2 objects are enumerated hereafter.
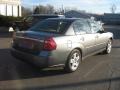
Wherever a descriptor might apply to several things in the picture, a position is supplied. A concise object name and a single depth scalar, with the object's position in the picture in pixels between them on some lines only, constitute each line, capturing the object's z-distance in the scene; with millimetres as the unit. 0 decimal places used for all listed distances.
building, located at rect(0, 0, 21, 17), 14684
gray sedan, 3490
